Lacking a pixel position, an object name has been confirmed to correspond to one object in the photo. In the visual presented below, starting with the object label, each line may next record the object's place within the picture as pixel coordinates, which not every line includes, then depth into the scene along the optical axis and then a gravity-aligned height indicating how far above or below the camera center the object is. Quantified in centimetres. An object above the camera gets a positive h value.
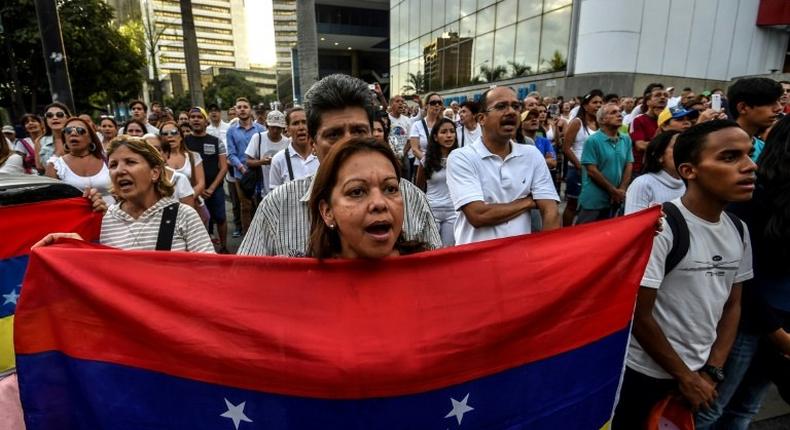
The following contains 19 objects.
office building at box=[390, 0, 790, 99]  1542 +318
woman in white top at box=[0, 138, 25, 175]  474 -41
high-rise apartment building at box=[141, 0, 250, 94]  11494 +2457
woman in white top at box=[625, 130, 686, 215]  300 -40
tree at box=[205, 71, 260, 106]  5634 +507
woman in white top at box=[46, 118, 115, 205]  378 -34
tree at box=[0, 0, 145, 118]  1920 +370
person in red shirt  541 +0
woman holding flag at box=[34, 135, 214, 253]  248 -51
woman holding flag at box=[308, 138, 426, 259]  140 -25
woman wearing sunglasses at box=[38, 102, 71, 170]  527 -3
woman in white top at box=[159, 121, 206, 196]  496 -39
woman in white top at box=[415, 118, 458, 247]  414 -54
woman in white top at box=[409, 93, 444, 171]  651 -3
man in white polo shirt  255 -34
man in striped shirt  180 -30
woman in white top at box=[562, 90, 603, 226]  576 -23
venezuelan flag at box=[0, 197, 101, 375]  224 -59
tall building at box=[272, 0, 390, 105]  4588 +951
